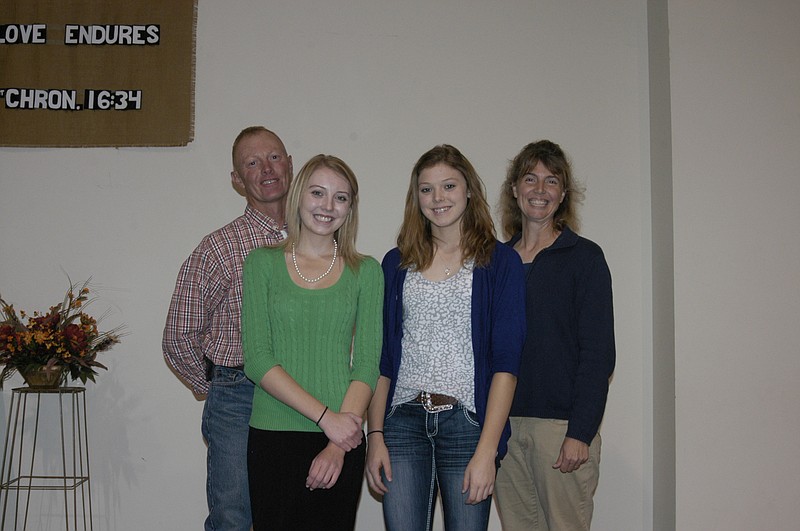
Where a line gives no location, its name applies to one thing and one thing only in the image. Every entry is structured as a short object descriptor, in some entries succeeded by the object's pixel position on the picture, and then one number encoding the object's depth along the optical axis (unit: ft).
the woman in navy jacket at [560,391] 7.07
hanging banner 10.89
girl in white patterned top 6.21
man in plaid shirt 7.43
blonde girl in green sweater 5.92
